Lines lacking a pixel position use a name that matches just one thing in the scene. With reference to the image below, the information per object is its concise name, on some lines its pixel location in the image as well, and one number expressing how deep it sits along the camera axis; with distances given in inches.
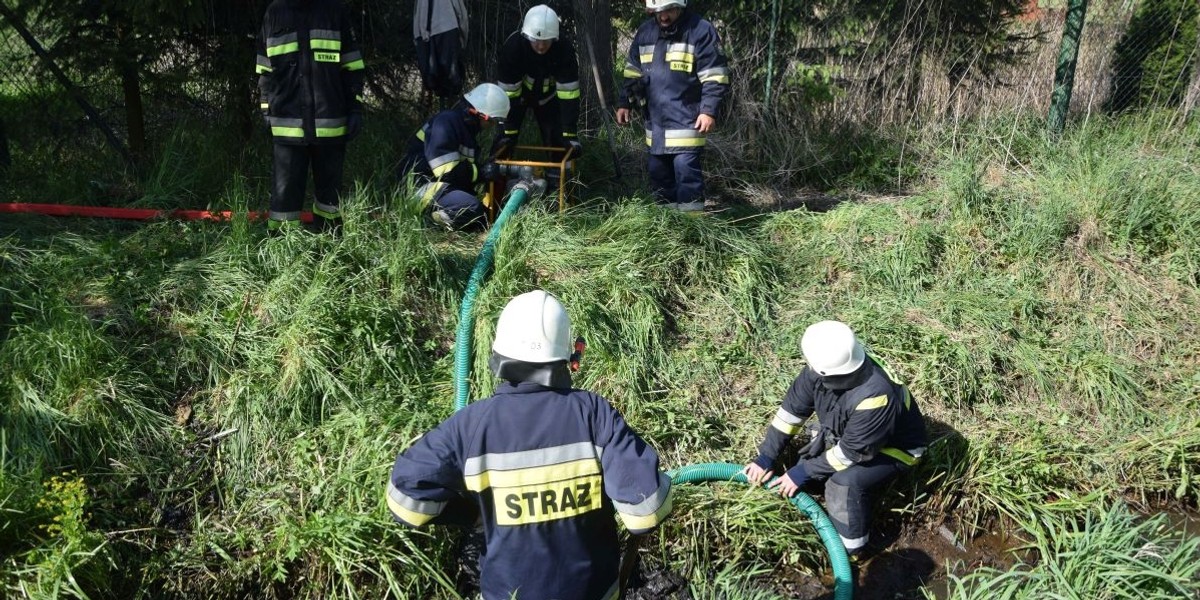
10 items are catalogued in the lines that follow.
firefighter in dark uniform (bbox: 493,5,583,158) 250.7
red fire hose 232.1
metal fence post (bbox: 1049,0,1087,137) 298.0
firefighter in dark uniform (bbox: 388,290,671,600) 114.0
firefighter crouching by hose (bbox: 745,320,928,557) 170.2
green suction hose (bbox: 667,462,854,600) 160.4
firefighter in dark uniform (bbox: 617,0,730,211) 244.5
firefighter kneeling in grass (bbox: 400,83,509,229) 232.8
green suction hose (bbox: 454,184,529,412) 185.2
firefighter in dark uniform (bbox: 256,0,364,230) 217.2
